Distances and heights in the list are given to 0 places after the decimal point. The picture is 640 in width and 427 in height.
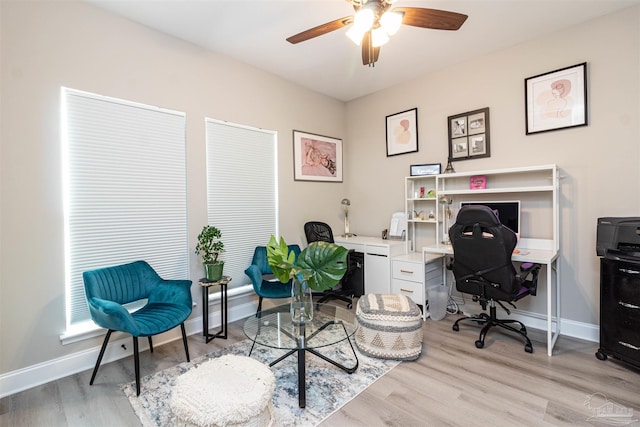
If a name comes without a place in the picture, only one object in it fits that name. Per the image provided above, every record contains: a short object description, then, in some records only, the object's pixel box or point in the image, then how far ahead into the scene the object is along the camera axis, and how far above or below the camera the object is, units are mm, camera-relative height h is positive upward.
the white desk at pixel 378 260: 3523 -635
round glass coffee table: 1903 -870
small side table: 2760 -917
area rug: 1772 -1217
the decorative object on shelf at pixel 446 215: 3477 -98
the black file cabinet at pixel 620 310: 2102 -784
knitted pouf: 2361 -995
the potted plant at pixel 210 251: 2764 -394
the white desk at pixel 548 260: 2402 -458
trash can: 3244 -1059
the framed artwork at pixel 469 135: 3252 +808
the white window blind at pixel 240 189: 3156 +239
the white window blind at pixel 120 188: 2314 +204
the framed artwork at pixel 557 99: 2666 +989
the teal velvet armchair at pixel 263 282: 2912 -747
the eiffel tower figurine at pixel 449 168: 3439 +444
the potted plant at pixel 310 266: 2002 -390
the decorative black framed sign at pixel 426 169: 3594 +471
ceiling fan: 1798 +1194
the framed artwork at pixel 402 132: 3814 +992
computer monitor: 2900 -63
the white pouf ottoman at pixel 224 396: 1306 -860
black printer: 2174 -259
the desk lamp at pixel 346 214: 4344 -86
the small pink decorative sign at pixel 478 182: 3212 +264
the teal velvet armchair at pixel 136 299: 1937 -663
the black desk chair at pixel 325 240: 3809 -413
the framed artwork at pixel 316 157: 3943 +721
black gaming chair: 2426 -497
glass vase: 2061 -667
